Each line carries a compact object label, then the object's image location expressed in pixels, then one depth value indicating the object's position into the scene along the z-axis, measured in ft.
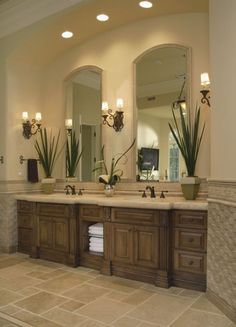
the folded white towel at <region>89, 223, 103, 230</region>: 12.54
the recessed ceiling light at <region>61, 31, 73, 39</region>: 14.15
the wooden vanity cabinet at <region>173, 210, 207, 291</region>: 10.16
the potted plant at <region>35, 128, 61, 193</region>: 15.88
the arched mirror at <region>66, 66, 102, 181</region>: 14.90
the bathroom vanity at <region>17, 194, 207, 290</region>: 10.36
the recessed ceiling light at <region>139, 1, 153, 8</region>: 11.85
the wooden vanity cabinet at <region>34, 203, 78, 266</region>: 12.97
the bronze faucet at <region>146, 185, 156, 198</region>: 12.51
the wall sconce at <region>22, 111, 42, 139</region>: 15.92
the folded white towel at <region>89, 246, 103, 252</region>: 12.59
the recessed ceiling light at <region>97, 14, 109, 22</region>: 12.83
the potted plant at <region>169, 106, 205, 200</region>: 11.37
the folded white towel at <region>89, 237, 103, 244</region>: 12.57
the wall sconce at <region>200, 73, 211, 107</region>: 11.53
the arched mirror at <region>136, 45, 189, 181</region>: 12.69
